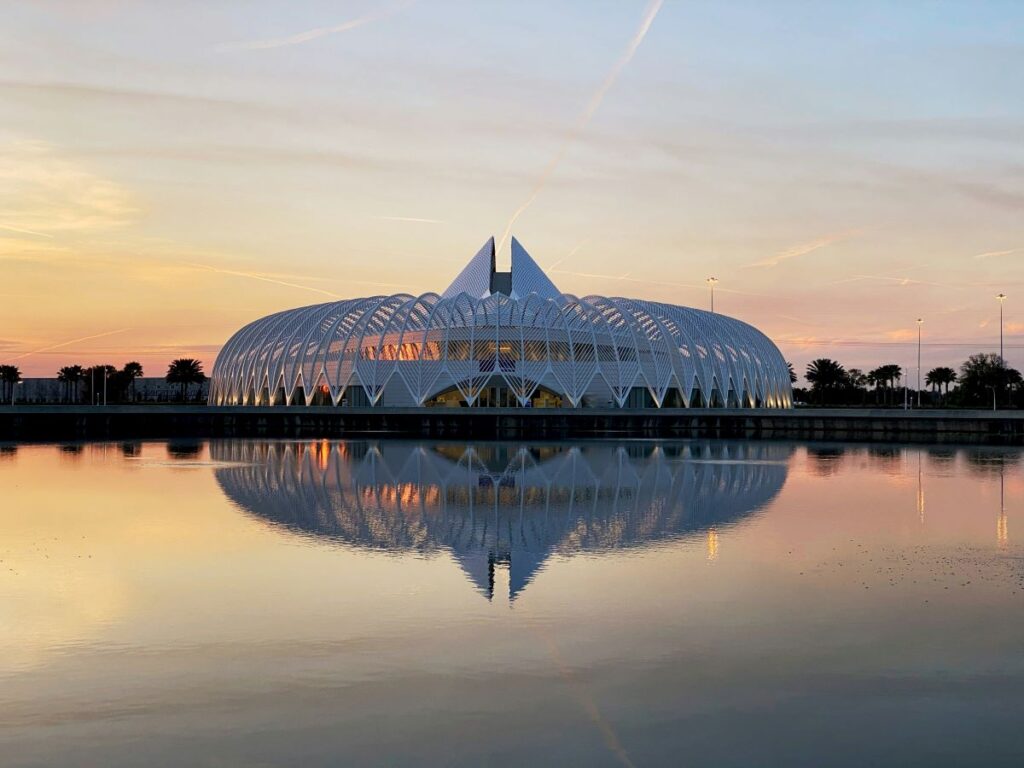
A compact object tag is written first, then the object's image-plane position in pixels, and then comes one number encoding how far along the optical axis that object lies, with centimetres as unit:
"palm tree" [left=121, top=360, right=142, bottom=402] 16198
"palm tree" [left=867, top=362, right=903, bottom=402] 16462
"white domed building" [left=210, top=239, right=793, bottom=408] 9175
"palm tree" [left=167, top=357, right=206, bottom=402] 14875
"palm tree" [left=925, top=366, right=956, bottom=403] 16500
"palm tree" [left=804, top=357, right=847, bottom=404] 14750
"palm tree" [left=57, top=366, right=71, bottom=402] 16112
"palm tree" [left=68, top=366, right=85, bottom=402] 16088
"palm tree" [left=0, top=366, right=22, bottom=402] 15825
